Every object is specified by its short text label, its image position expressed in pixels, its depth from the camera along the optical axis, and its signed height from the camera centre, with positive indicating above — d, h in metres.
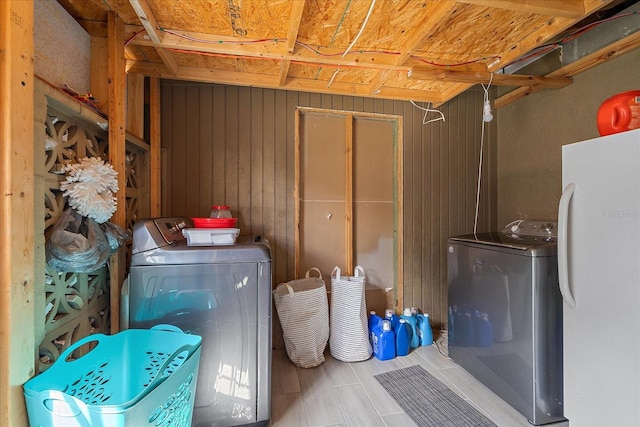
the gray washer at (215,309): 1.42 -0.49
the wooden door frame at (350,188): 2.39 +0.23
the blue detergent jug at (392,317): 2.34 -0.88
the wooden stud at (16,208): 0.89 +0.02
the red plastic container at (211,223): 1.63 -0.05
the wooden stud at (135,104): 1.79 +0.73
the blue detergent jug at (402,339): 2.29 -1.03
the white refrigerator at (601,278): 1.16 -0.30
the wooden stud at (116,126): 1.50 +0.48
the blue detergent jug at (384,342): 2.21 -1.02
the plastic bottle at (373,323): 2.30 -0.91
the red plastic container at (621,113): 1.28 +0.47
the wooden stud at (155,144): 2.03 +0.51
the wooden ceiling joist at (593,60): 1.75 +1.07
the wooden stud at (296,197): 2.39 +0.15
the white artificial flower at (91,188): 1.20 +0.12
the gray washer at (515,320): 1.52 -0.63
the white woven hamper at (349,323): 2.17 -0.86
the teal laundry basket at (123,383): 0.89 -0.64
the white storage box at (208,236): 1.53 -0.12
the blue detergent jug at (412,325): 2.41 -0.97
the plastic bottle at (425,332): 2.46 -1.04
